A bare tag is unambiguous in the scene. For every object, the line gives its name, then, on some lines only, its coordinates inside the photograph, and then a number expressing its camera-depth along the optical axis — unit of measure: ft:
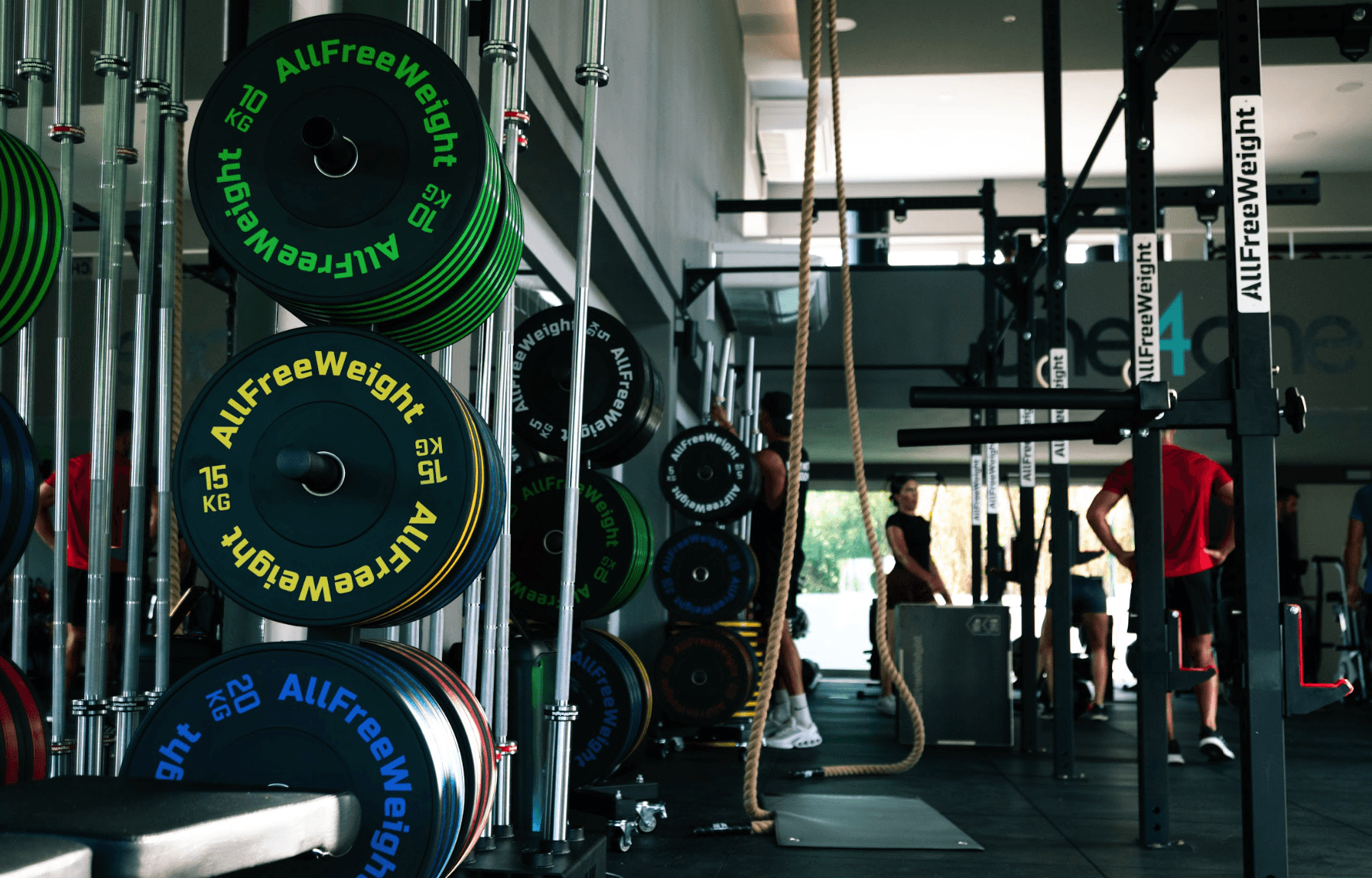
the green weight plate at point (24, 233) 4.43
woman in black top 19.56
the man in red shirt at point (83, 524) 10.32
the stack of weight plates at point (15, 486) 4.55
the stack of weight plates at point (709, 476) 14.78
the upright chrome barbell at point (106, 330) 5.44
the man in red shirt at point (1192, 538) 12.01
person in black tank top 14.85
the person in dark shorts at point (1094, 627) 17.34
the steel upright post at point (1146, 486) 8.02
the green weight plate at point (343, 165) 4.71
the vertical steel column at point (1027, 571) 13.34
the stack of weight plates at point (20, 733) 4.52
